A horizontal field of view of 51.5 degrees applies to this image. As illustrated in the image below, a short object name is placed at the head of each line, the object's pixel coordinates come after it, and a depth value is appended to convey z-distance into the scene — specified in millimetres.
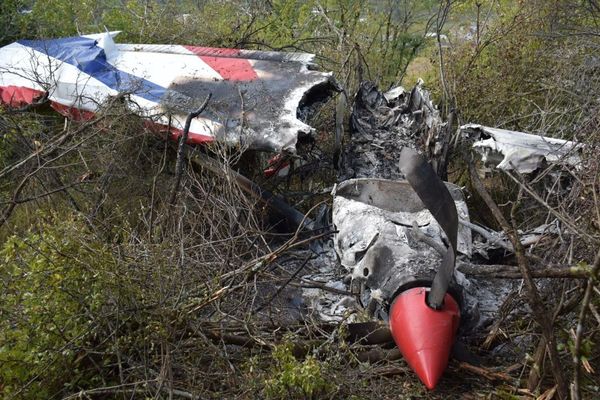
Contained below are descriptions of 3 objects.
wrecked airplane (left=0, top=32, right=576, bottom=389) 4090
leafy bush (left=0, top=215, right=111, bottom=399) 3789
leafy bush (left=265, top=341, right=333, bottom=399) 3754
